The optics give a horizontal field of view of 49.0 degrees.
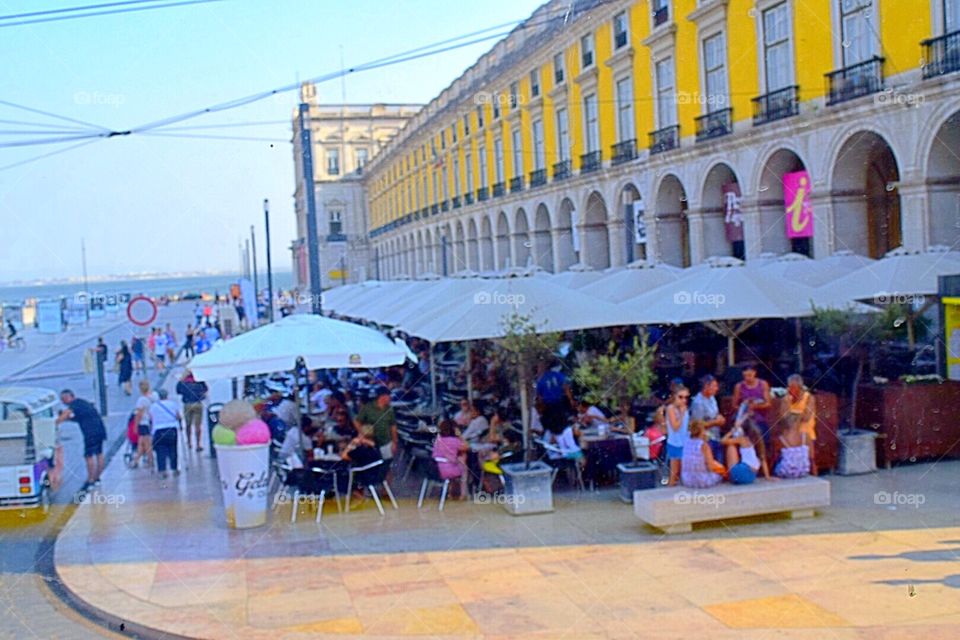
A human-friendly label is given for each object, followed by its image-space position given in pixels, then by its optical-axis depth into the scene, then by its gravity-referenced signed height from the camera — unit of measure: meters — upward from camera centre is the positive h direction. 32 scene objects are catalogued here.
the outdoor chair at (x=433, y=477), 11.94 -1.95
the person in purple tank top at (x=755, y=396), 11.49 -1.21
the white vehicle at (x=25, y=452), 12.84 -1.49
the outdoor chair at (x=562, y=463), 12.20 -1.89
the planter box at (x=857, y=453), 12.22 -1.95
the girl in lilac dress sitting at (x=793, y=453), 10.54 -1.65
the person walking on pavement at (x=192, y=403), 16.77 -1.31
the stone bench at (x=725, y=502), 9.98 -2.01
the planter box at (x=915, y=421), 12.56 -1.66
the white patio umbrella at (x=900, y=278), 14.89 +0.07
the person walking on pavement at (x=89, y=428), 14.16 -1.37
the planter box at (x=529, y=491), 11.12 -1.98
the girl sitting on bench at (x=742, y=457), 10.34 -1.66
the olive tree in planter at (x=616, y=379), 11.94 -0.92
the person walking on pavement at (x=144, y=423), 15.75 -1.48
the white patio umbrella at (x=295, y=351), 12.34 -0.42
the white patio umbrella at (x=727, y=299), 14.37 -0.10
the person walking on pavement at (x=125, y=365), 29.32 -1.12
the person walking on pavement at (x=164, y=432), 15.03 -1.56
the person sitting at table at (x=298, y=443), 12.96 -1.59
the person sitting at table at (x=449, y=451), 11.98 -1.63
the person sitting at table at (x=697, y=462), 10.20 -1.63
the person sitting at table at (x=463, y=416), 13.43 -1.40
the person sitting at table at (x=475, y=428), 13.07 -1.52
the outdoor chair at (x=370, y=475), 11.73 -1.83
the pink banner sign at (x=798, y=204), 24.23 +1.97
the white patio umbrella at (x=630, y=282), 18.69 +0.29
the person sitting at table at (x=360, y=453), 11.76 -1.57
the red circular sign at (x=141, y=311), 18.30 +0.25
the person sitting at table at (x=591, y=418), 12.97 -1.46
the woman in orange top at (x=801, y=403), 10.79 -1.18
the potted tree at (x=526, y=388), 11.14 -0.99
